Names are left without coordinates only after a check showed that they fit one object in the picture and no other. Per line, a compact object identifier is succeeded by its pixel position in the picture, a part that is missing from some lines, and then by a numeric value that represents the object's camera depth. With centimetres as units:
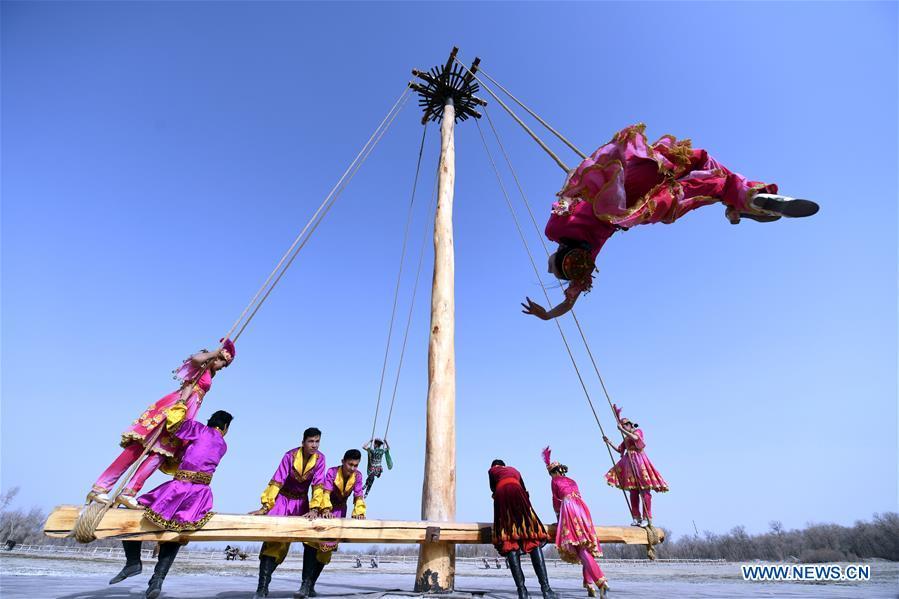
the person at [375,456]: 548
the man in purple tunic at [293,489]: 445
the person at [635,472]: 577
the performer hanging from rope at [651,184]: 338
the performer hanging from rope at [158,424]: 348
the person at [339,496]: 484
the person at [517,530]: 438
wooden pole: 446
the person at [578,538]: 482
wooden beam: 312
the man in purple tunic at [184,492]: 344
